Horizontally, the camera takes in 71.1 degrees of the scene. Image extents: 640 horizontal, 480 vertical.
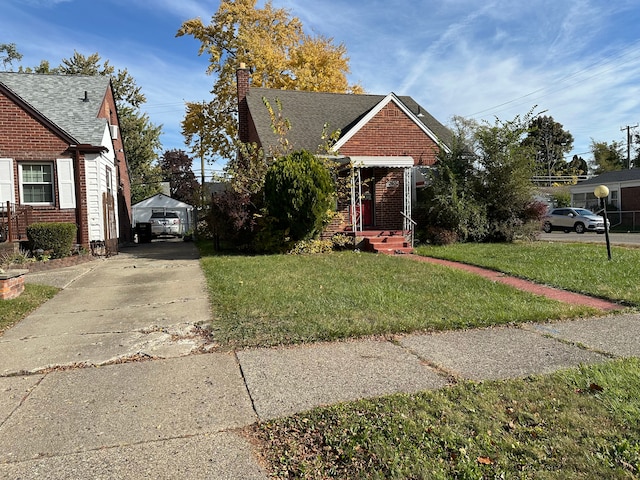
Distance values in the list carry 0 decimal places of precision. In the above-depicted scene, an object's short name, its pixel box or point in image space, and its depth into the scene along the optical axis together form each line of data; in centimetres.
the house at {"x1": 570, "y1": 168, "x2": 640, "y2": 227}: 3228
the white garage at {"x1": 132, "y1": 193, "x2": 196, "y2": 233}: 3922
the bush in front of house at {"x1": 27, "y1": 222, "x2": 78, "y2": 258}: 1246
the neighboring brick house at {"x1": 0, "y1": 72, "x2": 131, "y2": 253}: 1349
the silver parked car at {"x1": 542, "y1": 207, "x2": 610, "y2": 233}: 2631
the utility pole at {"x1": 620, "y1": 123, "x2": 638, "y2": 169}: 5286
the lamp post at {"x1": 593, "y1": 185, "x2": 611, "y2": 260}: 1088
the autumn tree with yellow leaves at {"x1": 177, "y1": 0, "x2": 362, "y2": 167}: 3012
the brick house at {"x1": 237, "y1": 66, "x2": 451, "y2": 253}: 1517
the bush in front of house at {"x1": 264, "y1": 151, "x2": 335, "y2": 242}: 1259
